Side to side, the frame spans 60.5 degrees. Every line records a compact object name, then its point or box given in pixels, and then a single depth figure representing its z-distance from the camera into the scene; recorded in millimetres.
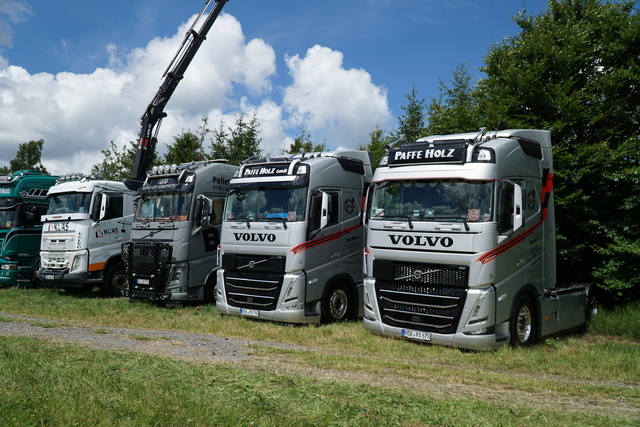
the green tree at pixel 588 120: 12344
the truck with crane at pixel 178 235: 13586
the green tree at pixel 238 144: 28984
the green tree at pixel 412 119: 26345
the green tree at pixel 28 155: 59778
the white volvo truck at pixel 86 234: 15984
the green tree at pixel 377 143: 23519
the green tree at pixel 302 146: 28859
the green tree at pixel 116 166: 33156
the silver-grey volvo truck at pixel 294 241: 11031
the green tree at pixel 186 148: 30469
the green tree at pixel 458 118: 14836
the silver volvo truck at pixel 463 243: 8656
